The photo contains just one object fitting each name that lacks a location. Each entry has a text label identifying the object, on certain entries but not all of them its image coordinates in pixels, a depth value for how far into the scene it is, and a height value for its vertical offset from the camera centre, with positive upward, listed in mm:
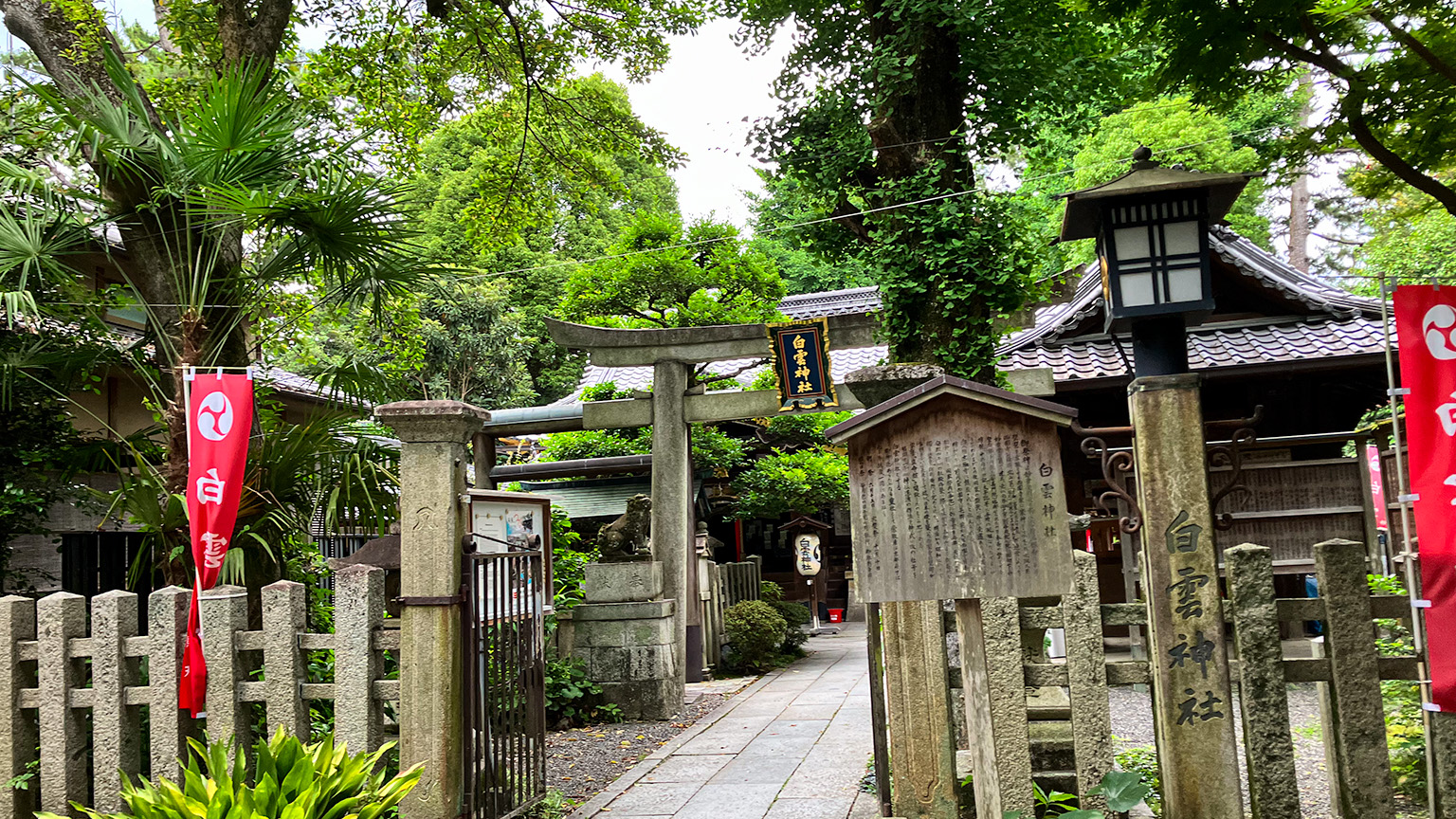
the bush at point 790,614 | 14953 -1317
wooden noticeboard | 3953 +93
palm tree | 6145 +2279
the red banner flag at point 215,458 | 5336 +569
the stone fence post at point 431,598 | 4945 -252
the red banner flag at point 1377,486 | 9258 +122
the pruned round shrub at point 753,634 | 13344 -1410
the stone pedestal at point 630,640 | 9797 -1040
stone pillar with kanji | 4469 -468
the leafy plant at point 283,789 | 3939 -982
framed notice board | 7879 +205
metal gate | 5262 -830
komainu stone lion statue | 10375 +25
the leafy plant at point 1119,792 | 4215 -1237
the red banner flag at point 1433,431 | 4469 +306
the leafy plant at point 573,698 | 9406 -1541
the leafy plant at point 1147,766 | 5297 -1569
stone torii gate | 11391 +1670
